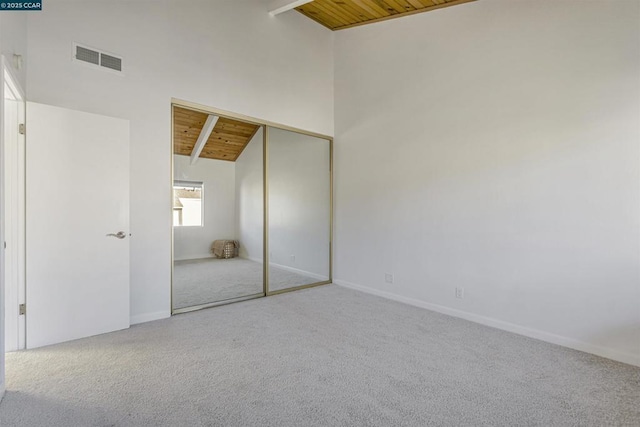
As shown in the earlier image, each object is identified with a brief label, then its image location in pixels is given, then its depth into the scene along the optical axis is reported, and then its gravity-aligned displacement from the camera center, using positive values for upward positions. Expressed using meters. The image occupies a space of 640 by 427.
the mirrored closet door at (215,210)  3.66 -0.01
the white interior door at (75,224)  2.67 -0.13
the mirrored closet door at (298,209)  4.43 +0.01
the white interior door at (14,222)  2.56 -0.10
